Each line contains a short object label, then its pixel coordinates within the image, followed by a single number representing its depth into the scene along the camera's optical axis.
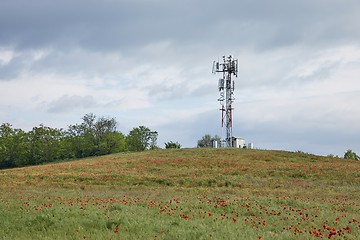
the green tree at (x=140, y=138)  104.75
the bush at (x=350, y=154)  113.38
